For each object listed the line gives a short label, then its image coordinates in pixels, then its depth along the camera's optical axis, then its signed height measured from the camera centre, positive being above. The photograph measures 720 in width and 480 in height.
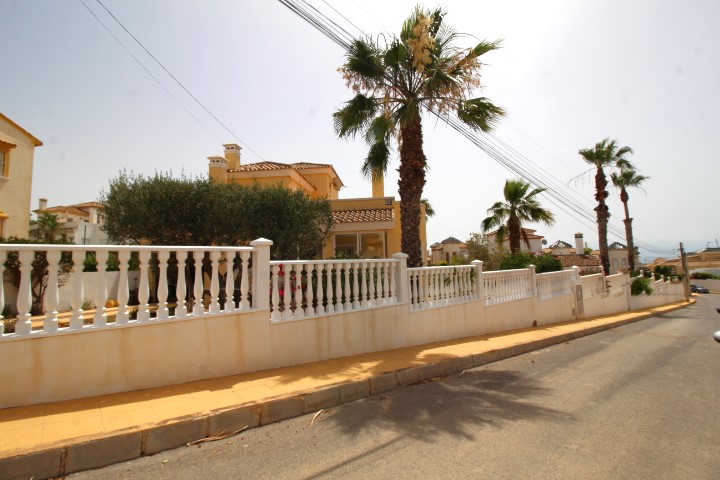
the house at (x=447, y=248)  48.01 +3.21
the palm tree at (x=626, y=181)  28.93 +6.62
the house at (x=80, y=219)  28.77 +5.98
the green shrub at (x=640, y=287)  22.61 -1.17
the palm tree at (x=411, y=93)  8.38 +4.11
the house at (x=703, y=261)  69.70 +1.07
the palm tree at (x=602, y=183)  24.05 +5.38
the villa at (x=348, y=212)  16.86 +2.92
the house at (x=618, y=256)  61.97 +1.96
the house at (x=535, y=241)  48.19 +3.76
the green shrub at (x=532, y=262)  13.93 +0.31
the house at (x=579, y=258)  42.38 +1.35
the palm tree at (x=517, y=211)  20.31 +3.24
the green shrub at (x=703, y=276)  58.58 -1.58
